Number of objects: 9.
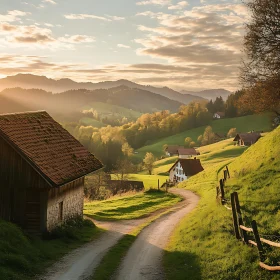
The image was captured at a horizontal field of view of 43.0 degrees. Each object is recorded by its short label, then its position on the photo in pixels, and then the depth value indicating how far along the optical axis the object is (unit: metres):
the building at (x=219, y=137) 162.88
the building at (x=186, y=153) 135.38
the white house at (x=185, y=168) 94.19
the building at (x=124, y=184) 77.64
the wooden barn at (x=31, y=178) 22.67
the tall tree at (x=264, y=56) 29.22
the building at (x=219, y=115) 192.80
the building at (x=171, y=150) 154.25
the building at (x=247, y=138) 120.38
